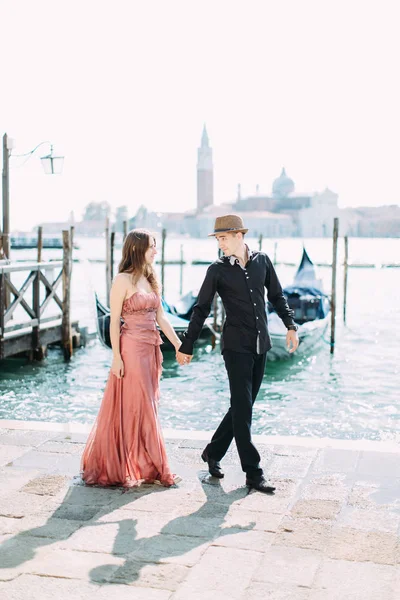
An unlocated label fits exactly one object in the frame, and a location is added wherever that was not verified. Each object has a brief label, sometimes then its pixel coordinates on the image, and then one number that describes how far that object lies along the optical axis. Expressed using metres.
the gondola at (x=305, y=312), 11.84
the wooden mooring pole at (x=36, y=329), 9.71
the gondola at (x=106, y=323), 11.09
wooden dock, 9.12
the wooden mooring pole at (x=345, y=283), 18.25
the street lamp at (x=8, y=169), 10.40
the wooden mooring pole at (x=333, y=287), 12.64
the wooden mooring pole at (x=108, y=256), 13.54
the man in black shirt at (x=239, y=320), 3.27
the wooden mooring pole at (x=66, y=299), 10.30
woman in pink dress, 3.29
